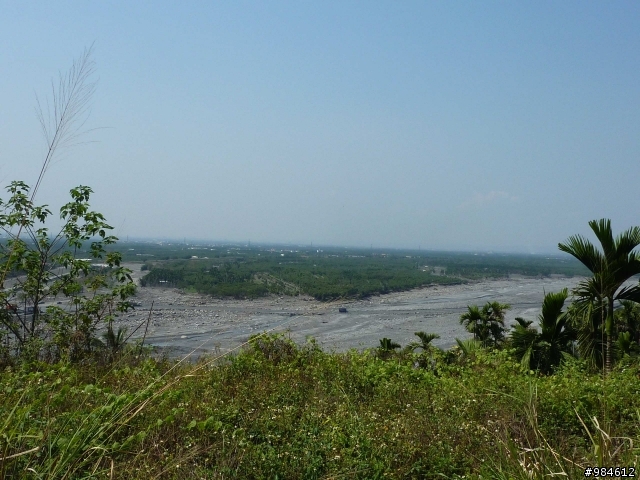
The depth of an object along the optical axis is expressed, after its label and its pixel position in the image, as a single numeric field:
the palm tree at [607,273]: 5.60
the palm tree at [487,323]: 12.93
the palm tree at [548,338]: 7.11
